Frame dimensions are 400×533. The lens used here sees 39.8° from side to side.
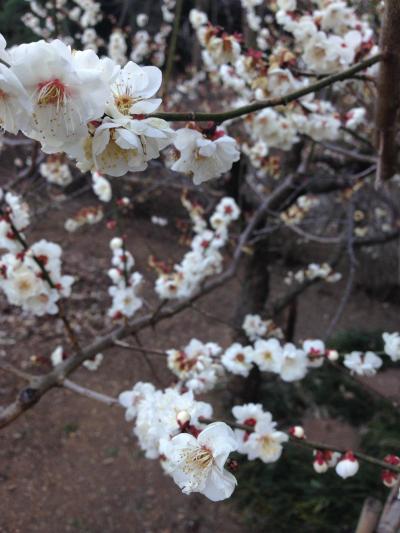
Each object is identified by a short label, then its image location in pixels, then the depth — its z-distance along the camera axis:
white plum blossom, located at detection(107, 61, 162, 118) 0.15
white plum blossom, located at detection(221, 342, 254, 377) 0.42
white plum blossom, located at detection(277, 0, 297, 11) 0.43
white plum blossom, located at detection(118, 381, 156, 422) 0.34
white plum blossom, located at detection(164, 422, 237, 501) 0.18
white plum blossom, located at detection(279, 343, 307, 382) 0.39
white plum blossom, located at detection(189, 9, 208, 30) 0.71
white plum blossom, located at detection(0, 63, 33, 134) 0.13
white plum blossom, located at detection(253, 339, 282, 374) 0.41
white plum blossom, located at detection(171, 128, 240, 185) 0.18
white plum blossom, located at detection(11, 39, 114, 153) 0.14
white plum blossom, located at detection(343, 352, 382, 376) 0.38
